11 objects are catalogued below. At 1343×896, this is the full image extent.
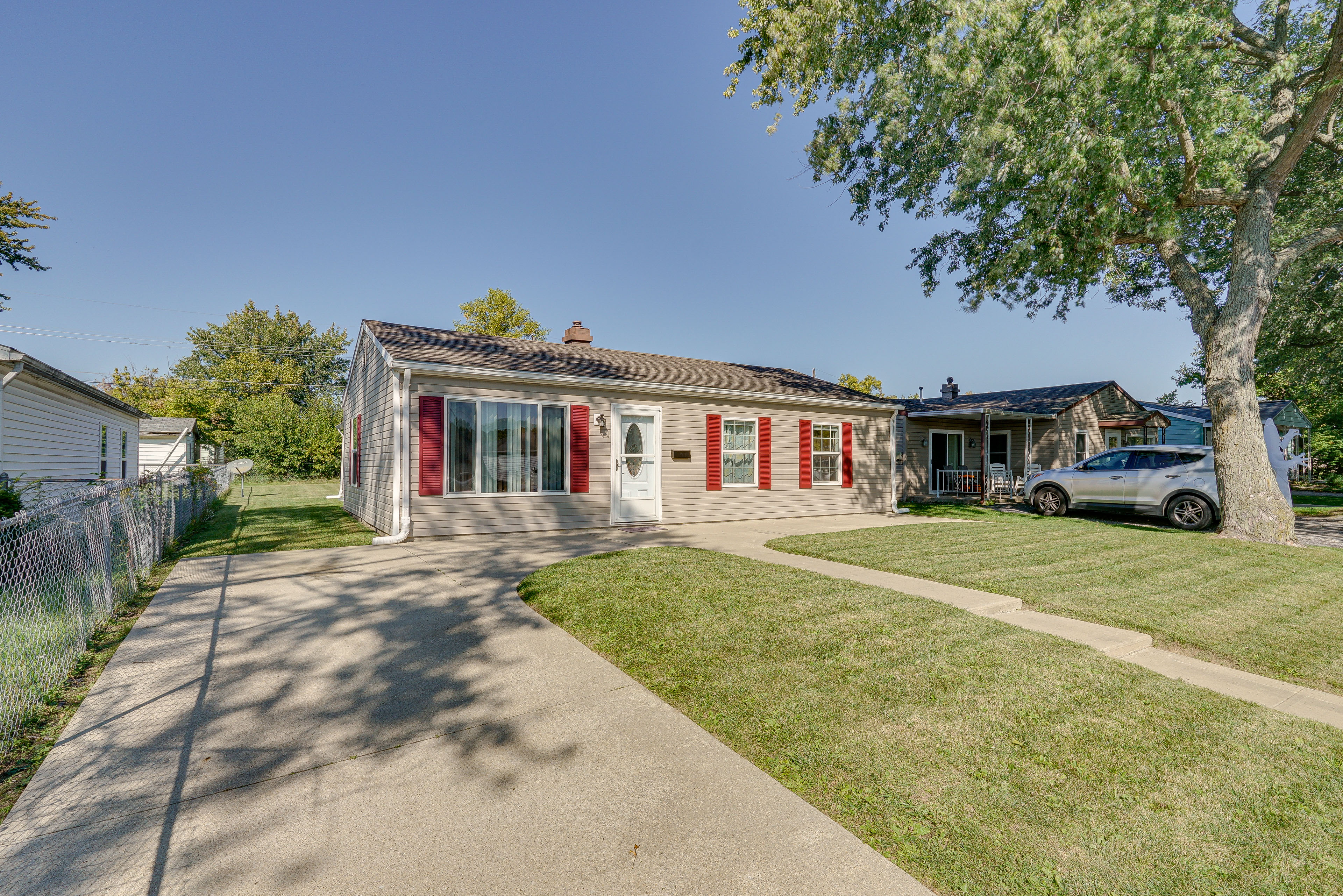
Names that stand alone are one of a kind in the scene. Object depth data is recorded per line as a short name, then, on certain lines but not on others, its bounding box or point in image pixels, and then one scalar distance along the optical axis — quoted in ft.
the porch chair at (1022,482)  55.26
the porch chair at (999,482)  52.90
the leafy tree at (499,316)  103.86
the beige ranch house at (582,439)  28.07
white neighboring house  26.30
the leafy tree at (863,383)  136.67
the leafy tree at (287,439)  80.79
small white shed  78.02
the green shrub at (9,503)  17.35
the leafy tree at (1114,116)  25.61
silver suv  34.22
